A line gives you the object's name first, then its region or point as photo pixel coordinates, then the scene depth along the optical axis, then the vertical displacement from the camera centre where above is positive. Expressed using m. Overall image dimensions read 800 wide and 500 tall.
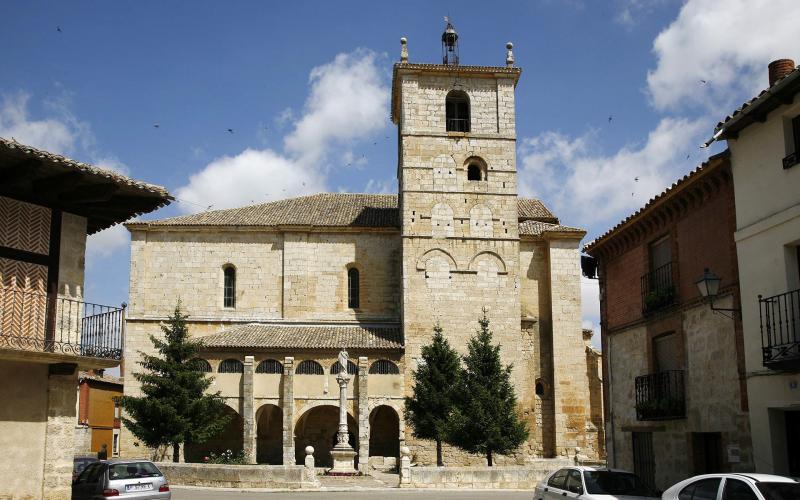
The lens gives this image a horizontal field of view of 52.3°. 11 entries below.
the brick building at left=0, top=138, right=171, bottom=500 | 14.56 +1.41
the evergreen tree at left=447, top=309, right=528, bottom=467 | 29.62 -0.81
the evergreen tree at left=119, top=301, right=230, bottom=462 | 30.39 -0.44
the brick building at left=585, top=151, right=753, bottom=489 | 15.38 +1.04
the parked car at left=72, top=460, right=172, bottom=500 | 15.34 -1.71
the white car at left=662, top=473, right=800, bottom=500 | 9.94 -1.26
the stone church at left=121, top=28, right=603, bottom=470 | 36.53 +4.83
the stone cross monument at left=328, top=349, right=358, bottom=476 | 29.48 -2.36
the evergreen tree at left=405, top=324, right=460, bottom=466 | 33.06 -0.08
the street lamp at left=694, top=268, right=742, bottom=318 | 14.81 +1.83
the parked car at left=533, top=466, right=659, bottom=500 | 13.30 -1.61
